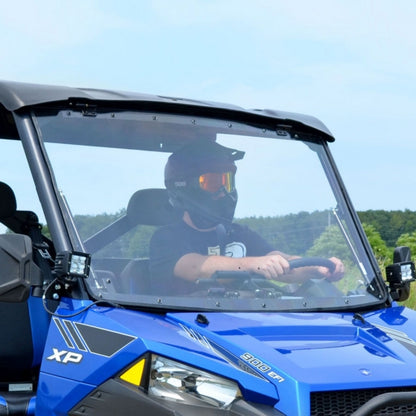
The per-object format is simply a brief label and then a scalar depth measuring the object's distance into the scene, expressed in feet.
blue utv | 10.60
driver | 13.25
